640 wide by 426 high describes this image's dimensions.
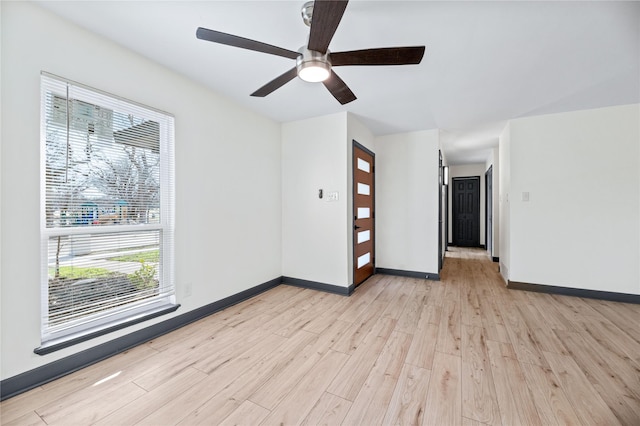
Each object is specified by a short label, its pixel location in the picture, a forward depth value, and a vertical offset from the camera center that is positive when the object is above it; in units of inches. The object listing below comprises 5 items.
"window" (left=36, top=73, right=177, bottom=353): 70.1 +0.3
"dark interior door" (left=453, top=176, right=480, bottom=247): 295.9 +2.2
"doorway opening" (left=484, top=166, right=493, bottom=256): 235.0 +4.9
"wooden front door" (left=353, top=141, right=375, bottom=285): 147.9 -0.7
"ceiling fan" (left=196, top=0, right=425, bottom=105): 54.5 +39.6
